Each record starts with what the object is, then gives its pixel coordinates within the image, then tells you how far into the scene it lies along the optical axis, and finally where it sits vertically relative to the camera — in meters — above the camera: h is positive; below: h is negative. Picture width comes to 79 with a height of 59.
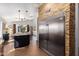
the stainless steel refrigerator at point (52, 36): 1.93 -0.10
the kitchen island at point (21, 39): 1.97 -0.14
